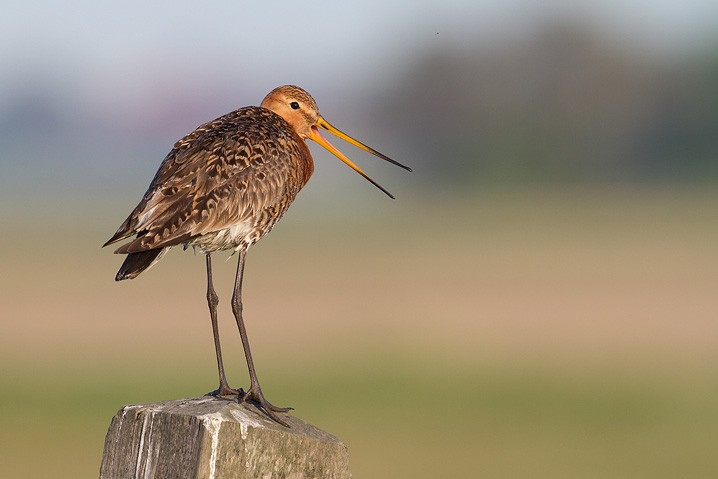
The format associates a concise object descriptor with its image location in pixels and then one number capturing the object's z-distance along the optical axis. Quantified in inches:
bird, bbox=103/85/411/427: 582.9
